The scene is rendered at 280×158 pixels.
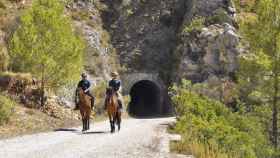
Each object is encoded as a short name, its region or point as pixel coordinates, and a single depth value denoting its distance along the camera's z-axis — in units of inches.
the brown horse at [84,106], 730.2
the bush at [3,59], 1072.2
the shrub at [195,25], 1822.1
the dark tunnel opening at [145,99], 1893.5
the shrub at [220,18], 1811.0
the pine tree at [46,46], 934.4
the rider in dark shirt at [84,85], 730.2
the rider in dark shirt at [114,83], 703.7
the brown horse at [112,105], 702.5
